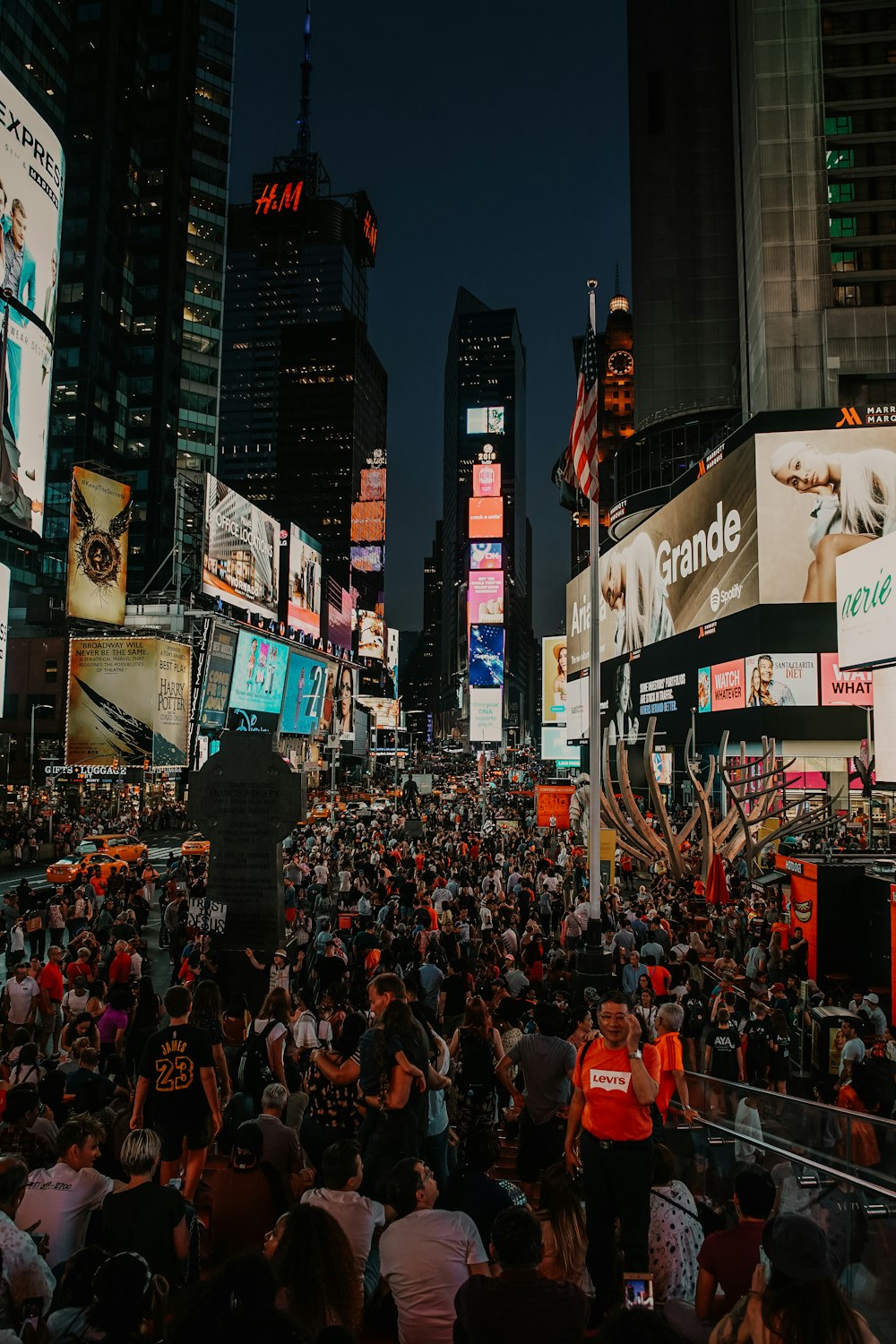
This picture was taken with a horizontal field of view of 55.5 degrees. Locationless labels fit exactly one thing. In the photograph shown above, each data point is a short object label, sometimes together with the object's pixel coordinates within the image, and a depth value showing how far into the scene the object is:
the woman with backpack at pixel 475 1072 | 6.72
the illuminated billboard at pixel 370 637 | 115.44
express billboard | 23.20
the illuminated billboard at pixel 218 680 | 48.88
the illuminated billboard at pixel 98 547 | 38.31
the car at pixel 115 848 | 27.78
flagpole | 12.77
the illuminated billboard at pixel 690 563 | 39.75
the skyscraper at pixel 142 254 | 83.12
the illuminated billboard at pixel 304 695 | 64.12
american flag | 13.85
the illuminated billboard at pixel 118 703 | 42.28
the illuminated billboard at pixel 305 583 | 66.50
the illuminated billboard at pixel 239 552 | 48.94
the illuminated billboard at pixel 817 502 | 37.62
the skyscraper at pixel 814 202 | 52.47
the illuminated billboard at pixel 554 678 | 76.67
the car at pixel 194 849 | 27.14
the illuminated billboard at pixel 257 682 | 53.30
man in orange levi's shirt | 4.42
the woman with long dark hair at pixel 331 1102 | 5.42
